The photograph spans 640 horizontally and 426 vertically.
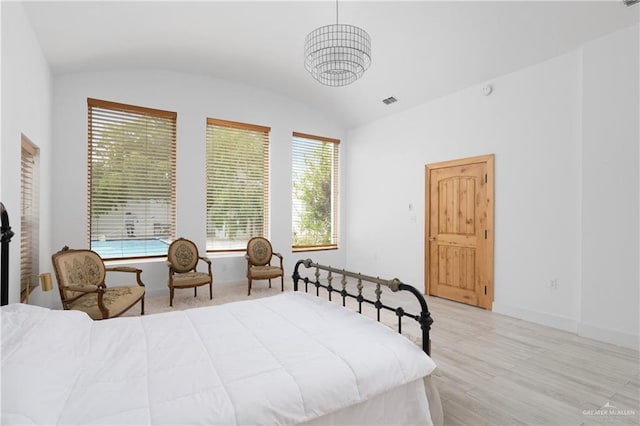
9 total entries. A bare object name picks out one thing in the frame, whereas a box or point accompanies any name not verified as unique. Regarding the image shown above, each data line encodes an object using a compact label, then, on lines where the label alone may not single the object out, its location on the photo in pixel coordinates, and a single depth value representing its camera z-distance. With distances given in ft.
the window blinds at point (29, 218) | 10.66
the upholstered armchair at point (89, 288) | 10.16
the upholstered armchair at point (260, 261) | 16.69
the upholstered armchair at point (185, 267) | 14.67
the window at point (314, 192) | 20.85
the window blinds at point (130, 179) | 15.44
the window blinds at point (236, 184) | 18.10
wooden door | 14.85
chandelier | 10.16
